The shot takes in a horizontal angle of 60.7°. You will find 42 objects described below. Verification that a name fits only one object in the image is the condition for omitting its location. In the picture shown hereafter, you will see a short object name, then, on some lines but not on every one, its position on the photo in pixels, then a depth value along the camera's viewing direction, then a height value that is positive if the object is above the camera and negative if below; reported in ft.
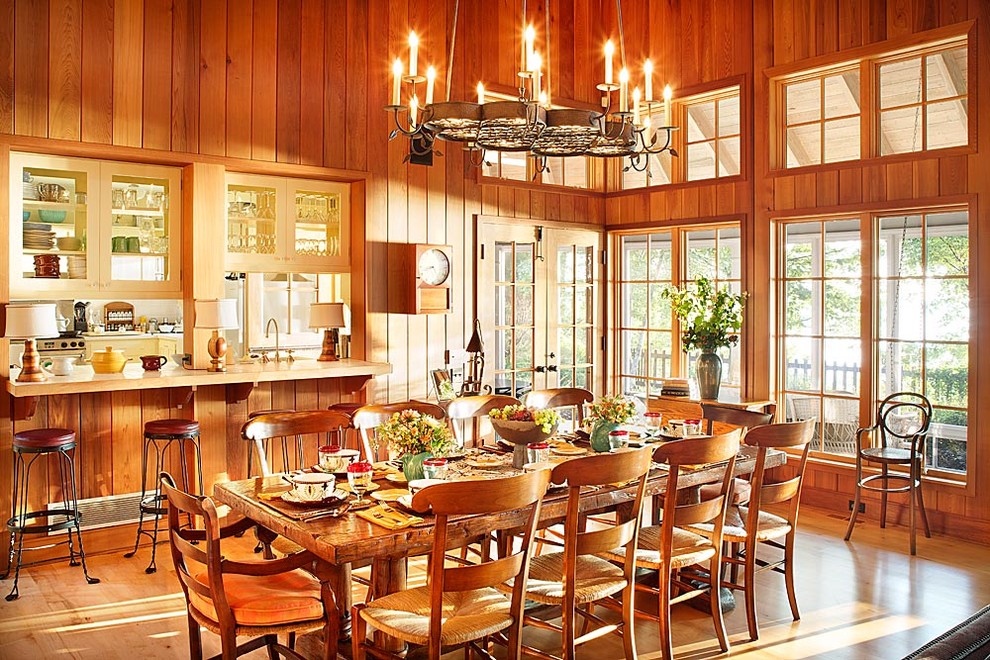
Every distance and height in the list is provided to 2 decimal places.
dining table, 8.92 -2.20
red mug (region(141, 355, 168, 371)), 17.49 -0.62
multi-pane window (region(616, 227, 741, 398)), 22.22 +1.22
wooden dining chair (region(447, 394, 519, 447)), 14.61 -1.33
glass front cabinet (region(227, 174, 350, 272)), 18.88 +2.49
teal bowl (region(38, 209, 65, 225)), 16.44 +2.28
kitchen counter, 15.23 -0.88
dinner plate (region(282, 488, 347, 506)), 9.96 -1.99
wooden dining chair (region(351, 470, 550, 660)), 8.66 -2.91
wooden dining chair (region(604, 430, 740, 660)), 11.10 -2.95
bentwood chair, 17.08 -2.49
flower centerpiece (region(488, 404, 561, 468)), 11.89 -1.32
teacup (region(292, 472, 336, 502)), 10.03 -1.88
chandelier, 11.00 +2.82
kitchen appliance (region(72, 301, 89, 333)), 26.86 +0.52
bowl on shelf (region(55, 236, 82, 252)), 16.70 +1.76
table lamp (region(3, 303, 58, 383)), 15.02 +0.13
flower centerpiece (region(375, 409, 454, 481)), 10.89 -1.39
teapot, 16.67 -0.59
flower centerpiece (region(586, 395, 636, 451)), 13.28 -1.37
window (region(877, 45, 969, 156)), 17.80 +4.95
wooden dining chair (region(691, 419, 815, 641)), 11.91 -2.89
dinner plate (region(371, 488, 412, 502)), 10.39 -2.03
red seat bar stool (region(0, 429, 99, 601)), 14.75 -2.91
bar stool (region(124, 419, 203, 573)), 15.94 -2.34
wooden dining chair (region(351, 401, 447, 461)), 13.37 -1.37
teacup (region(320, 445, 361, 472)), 11.34 -1.71
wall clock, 20.24 +1.30
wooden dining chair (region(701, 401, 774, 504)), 14.66 -1.64
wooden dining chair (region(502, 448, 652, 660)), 9.86 -3.07
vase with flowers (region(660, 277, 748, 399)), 20.40 +0.22
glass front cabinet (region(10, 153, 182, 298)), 16.26 +2.11
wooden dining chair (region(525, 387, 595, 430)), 16.24 -1.32
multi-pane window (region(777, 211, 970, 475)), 17.93 +0.19
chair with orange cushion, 8.91 -2.98
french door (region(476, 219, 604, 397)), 22.44 +0.73
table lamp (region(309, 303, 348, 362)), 19.34 +0.36
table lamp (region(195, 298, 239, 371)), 17.42 +0.25
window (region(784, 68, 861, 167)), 19.49 +4.99
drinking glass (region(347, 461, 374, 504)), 10.93 -1.92
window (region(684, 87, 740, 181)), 22.08 +5.20
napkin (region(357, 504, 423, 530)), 9.36 -2.11
